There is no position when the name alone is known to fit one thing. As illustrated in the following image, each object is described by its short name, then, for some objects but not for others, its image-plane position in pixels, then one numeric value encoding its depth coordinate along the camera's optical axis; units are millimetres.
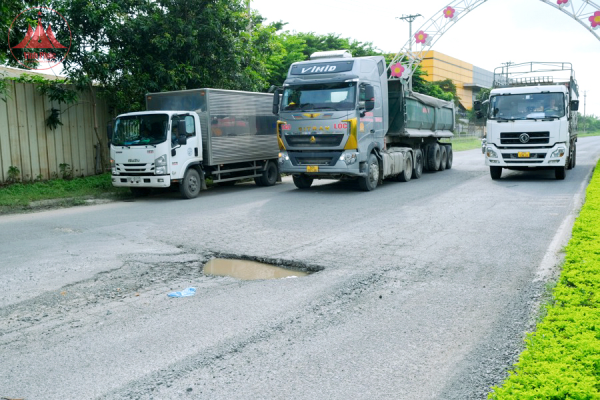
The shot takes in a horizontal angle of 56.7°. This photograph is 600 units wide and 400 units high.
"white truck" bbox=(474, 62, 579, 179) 15609
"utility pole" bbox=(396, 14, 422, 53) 43219
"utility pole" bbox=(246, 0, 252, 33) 18816
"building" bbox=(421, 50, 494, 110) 73938
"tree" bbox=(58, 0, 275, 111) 15594
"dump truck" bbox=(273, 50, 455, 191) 13828
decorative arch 28484
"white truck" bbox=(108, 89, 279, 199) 13515
